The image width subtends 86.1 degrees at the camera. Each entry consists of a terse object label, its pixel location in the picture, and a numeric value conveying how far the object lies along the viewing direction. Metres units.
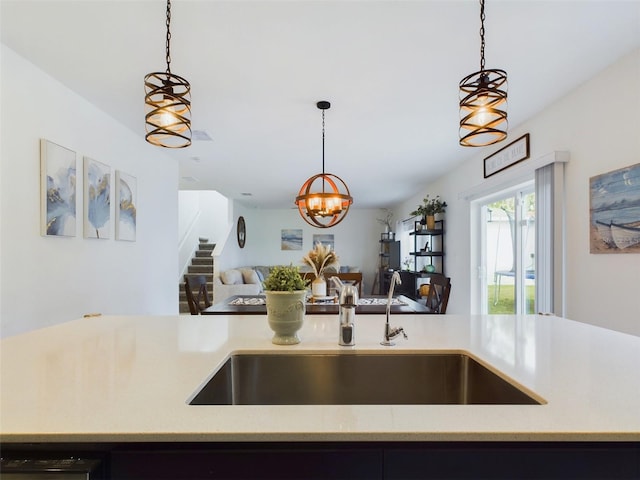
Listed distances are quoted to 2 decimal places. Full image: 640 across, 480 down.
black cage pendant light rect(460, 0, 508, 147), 1.48
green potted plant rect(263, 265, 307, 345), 1.18
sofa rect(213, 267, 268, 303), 6.85
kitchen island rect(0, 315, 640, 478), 0.65
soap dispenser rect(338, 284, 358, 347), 1.19
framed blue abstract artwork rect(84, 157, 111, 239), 2.91
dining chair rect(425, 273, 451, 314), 2.94
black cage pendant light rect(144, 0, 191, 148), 1.57
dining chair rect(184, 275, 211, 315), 3.43
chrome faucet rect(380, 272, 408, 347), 1.22
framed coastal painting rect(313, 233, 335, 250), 10.14
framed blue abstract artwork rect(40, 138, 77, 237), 2.43
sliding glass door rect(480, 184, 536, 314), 3.74
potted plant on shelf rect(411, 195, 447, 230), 5.71
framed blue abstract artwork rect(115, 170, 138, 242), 3.39
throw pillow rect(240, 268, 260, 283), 7.62
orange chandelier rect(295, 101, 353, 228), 3.11
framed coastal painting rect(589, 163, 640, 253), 2.10
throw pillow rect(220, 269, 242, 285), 6.98
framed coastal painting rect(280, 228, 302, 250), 10.05
